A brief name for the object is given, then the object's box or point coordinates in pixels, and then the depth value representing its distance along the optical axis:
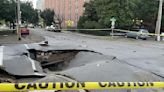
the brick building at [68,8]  95.50
